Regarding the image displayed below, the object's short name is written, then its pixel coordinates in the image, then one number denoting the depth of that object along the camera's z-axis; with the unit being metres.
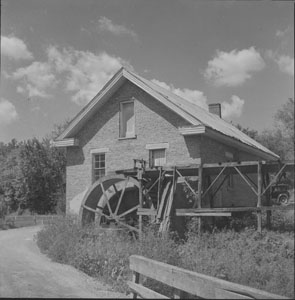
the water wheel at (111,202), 15.90
